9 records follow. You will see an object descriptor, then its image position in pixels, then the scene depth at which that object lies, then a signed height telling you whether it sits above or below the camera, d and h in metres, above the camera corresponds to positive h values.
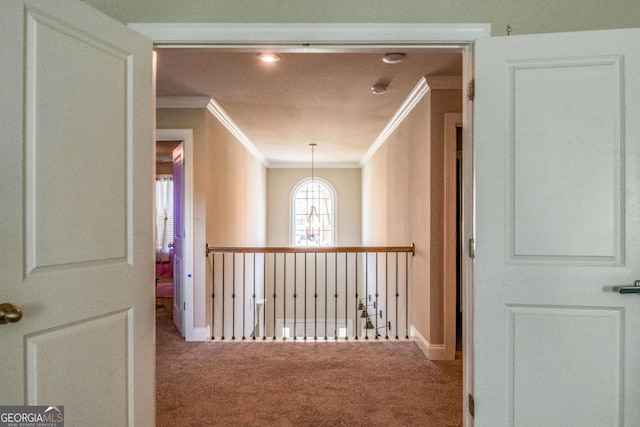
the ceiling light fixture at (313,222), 8.93 -0.19
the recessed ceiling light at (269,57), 2.71 +1.21
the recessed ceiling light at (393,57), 2.70 +1.19
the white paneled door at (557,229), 1.51 -0.06
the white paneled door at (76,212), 1.22 +0.01
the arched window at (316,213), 9.17 +0.03
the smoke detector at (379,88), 3.39 +1.21
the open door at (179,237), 3.99 -0.26
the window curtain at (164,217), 8.75 -0.07
